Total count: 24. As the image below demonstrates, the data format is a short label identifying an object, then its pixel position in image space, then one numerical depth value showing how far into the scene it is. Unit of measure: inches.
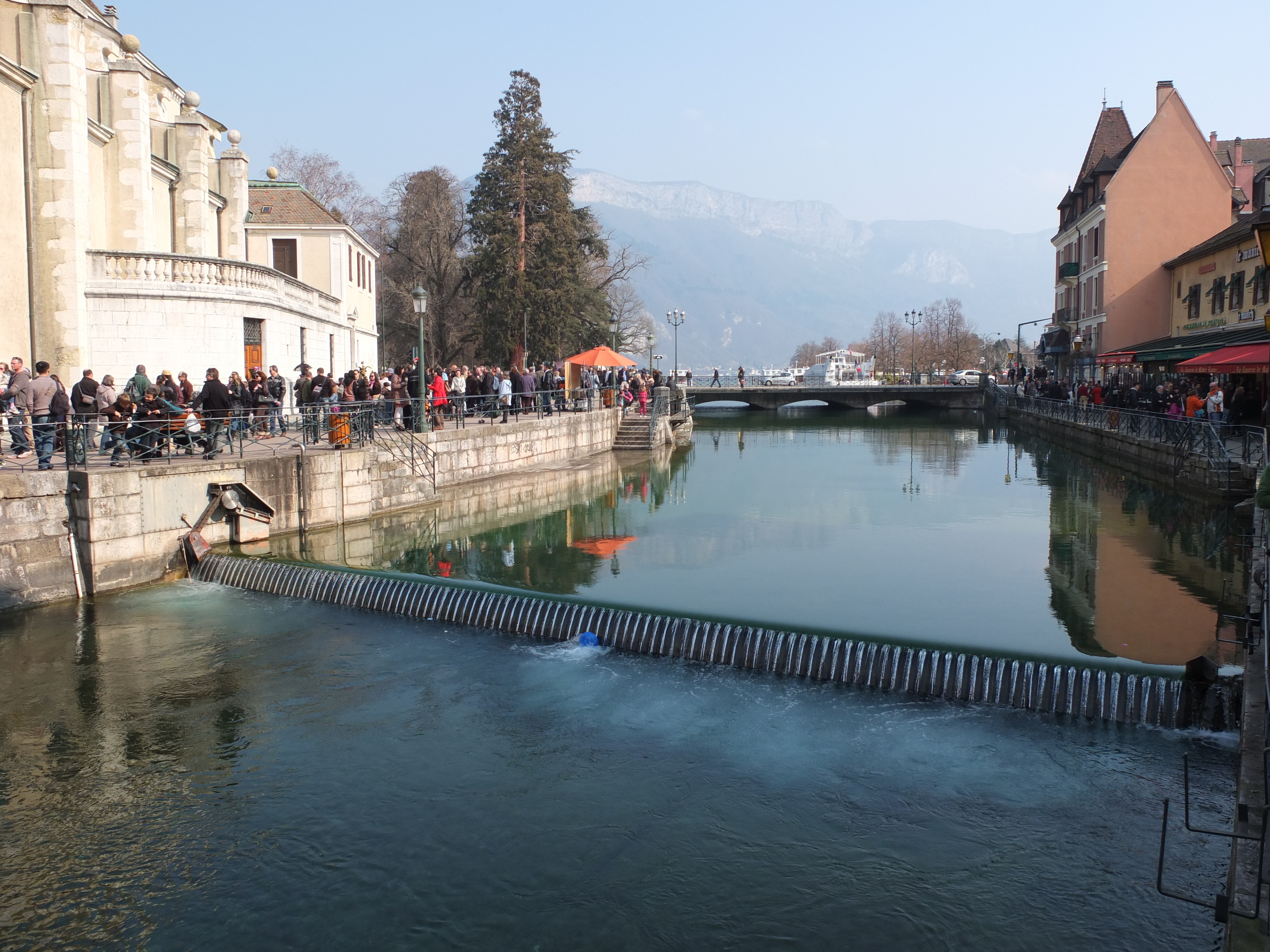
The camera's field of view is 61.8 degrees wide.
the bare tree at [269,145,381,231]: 2972.4
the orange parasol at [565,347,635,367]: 1542.8
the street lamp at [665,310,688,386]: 2723.9
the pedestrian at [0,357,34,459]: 687.7
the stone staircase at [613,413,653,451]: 1590.8
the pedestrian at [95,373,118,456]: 749.3
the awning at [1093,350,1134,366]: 1565.0
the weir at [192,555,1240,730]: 430.0
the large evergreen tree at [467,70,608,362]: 2069.4
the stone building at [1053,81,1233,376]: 2018.9
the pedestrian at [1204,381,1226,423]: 1113.4
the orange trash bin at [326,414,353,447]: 884.0
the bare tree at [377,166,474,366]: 2476.6
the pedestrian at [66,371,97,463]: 701.9
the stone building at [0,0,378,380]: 927.7
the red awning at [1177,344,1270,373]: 909.8
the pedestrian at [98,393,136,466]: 697.0
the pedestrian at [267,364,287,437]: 944.3
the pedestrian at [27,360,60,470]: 655.1
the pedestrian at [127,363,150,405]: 778.8
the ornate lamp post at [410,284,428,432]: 996.6
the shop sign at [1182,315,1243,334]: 1563.7
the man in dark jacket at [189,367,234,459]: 767.7
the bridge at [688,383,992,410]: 2679.6
